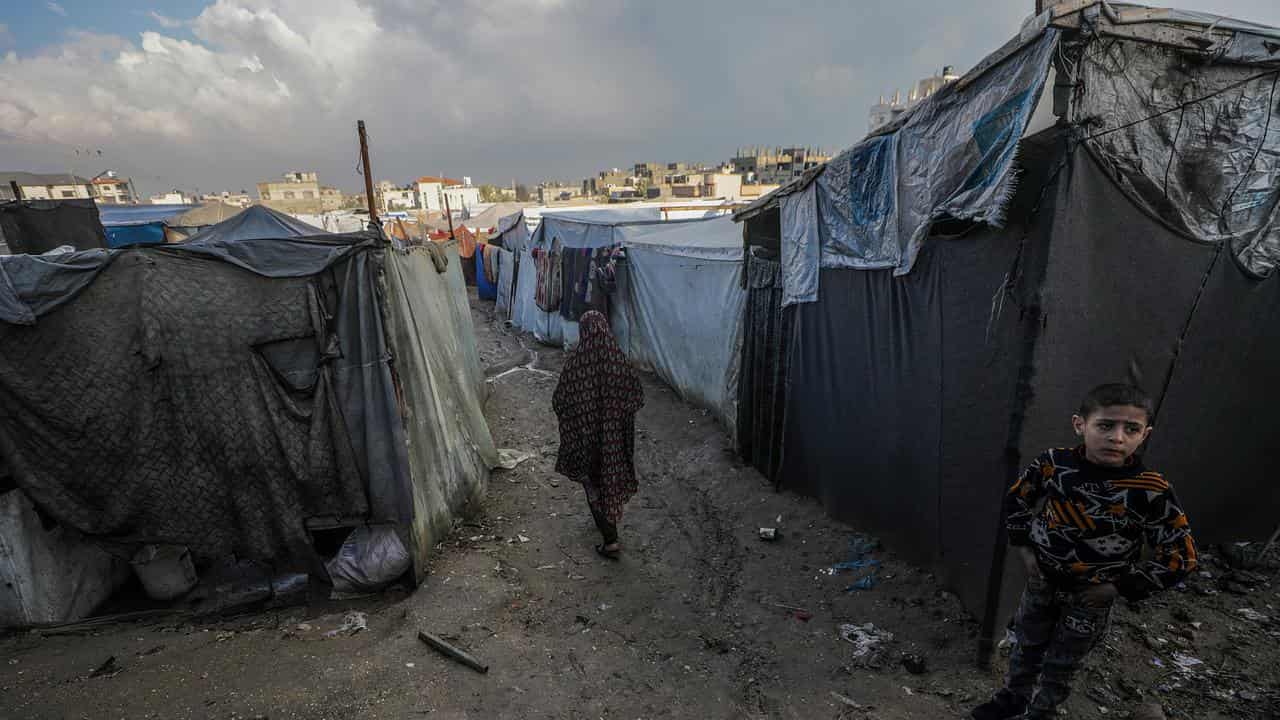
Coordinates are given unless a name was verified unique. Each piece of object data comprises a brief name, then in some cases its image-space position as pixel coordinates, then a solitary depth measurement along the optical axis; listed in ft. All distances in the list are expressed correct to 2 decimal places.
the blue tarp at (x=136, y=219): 47.65
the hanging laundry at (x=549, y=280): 36.11
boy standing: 5.93
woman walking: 13.51
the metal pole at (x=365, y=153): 15.39
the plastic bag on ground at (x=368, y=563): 11.57
